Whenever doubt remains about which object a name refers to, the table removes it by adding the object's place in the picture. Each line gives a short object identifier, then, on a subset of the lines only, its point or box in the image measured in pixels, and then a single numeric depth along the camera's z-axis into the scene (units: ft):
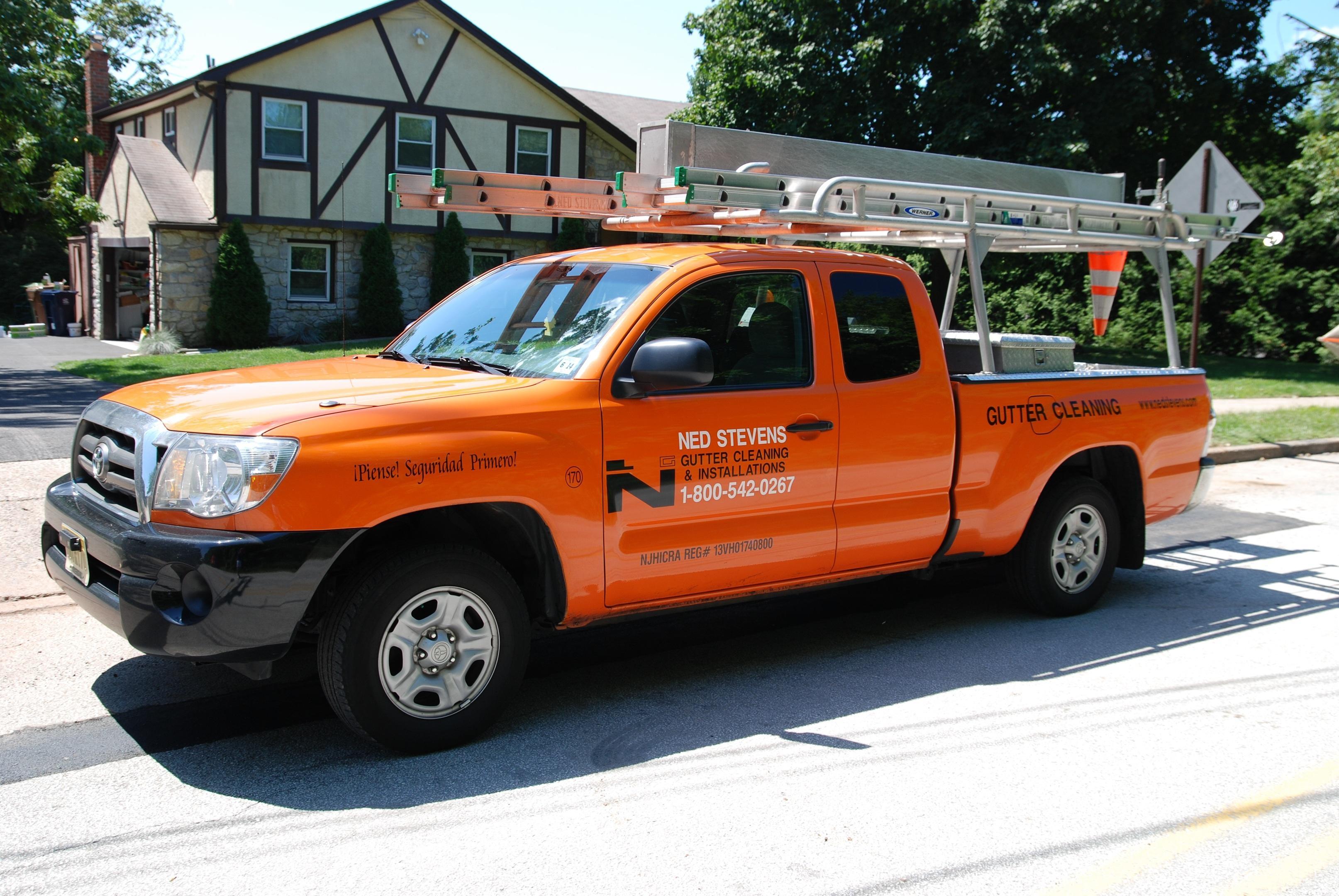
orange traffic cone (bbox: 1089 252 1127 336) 25.88
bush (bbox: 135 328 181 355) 72.84
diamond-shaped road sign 36.42
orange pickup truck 12.85
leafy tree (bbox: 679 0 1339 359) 64.23
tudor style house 76.64
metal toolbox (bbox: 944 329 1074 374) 21.66
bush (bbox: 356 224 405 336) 80.89
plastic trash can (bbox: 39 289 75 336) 92.89
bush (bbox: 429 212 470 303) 84.23
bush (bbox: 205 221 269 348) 75.36
